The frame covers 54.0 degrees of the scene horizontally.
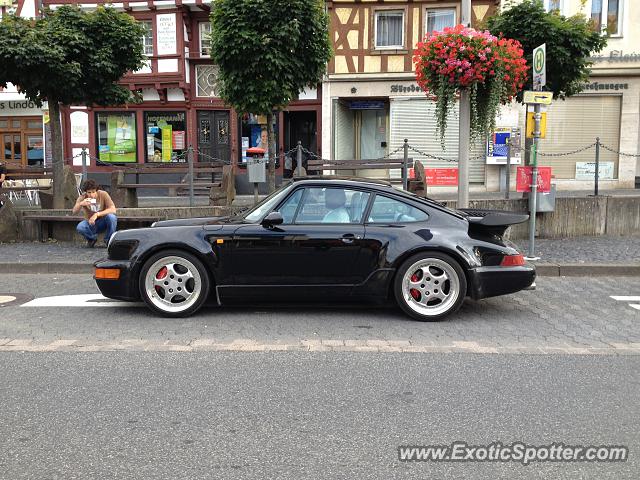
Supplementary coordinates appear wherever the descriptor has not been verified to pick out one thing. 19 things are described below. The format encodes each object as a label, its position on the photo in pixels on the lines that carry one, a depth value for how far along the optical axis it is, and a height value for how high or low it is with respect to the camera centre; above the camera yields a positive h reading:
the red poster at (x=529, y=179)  10.85 -0.17
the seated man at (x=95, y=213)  10.23 -0.68
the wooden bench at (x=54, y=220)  10.81 -0.84
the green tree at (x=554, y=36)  10.96 +2.34
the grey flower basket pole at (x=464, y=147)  10.24 +0.37
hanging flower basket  9.20 +1.51
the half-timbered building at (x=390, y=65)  20.61 +3.45
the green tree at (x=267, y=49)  10.92 +2.16
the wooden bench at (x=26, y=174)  13.45 -0.05
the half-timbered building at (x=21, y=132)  24.00 +1.54
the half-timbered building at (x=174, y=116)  21.80 +1.98
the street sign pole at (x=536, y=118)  8.86 +0.73
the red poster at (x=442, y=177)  19.08 -0.22
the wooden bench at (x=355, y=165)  11.95 +0.11
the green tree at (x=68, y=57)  11.16 +2.10
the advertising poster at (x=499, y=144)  20.17 +0.81
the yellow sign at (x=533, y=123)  9.07 +0.66
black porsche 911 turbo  6.25 -0.90
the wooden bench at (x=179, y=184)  12.72 -0.24
